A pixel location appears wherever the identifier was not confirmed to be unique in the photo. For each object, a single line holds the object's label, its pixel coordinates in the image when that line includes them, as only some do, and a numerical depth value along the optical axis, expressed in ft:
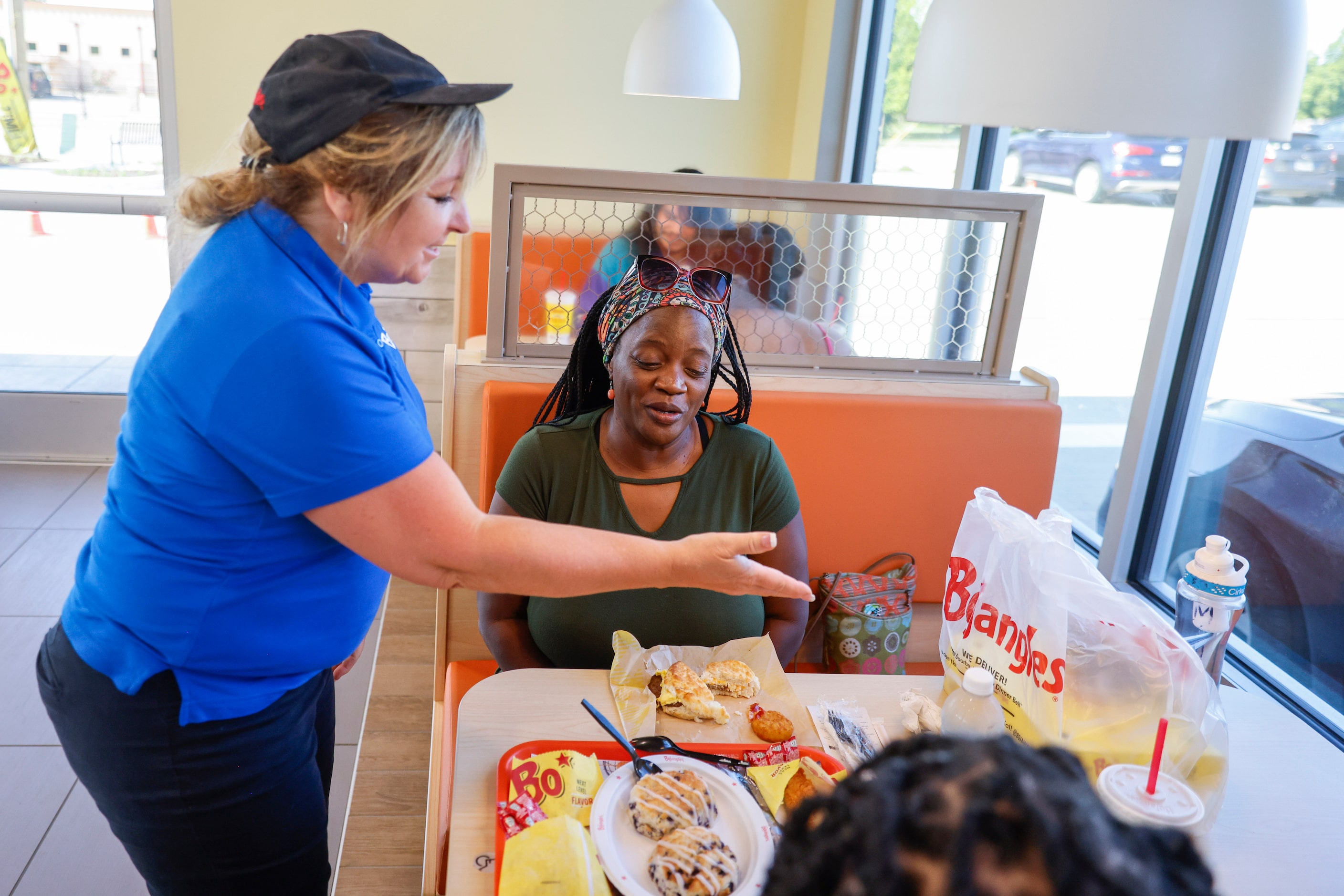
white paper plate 3.08
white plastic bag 3.43
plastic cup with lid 3.06
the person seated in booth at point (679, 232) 6.23
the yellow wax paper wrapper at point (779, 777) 3.52
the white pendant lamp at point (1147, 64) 2.59
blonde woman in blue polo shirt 3.03
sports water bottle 3.90
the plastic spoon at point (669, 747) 3.70
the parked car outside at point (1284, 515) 6.15
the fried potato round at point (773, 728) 3.92
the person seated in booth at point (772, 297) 6.72
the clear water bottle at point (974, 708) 3.34
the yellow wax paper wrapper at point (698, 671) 3.94
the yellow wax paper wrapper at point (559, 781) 3.39
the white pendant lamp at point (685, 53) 10.11
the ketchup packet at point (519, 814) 3.28
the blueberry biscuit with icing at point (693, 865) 3.01
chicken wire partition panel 6.03
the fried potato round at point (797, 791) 3.44
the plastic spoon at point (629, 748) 3.55
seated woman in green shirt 5.01
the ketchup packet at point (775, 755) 3.74
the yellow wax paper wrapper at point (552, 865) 2.97
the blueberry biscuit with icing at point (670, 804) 3.26
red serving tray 3.69
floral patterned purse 6.07
